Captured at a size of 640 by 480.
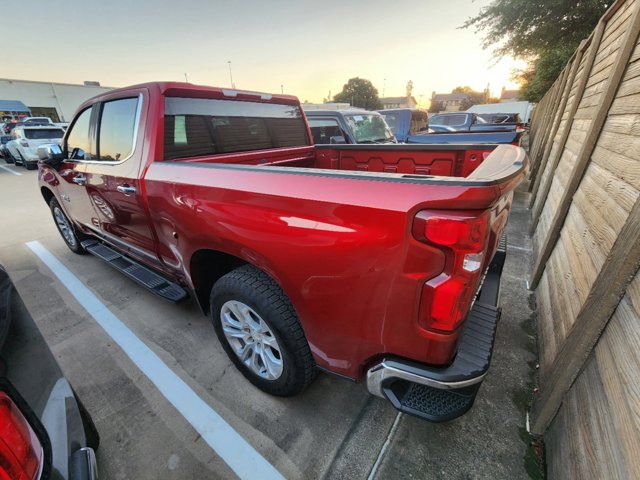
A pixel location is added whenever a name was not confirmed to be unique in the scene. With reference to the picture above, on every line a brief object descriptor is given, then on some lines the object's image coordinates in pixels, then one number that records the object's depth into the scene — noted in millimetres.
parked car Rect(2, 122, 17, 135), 17442
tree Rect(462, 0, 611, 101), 11367
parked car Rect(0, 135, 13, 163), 13879
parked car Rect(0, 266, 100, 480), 863
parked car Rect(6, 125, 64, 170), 11625
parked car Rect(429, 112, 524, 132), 12750
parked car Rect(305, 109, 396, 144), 6277
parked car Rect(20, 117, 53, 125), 19983
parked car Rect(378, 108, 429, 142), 10562
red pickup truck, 1189
